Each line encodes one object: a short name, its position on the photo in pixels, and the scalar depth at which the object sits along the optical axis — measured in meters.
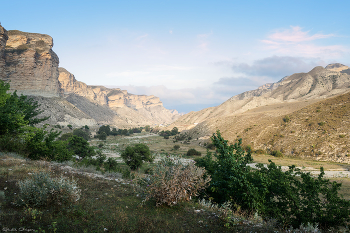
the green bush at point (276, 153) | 37.68
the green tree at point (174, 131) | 95.91
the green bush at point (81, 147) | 30.70
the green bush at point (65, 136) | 45.53
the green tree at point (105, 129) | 93.16
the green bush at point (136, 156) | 26.91
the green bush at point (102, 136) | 73.62
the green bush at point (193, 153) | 40.97
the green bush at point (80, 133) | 65.44
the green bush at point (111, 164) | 24.40
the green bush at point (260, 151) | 41.46
